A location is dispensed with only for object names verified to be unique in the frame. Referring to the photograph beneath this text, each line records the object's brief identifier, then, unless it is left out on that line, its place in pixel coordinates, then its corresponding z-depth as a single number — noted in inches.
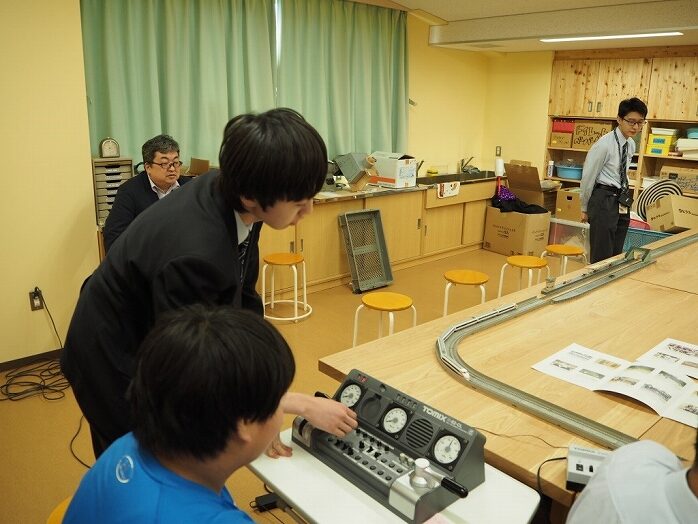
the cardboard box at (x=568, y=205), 237.3
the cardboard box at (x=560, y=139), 247.8
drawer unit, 135.4
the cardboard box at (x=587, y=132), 237.1
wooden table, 53.5
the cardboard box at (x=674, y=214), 175.6
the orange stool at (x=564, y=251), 165.3
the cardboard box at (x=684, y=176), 213.3
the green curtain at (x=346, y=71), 187.0
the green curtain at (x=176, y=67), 146.0
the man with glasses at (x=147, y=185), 119.7
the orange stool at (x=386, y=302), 116.3
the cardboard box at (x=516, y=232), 222.8
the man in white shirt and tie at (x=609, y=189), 164.2
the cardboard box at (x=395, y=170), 198.2
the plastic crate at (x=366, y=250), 184.5
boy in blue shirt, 29.1
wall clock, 142.8
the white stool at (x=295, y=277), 152.6
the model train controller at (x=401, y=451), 43.4
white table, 43.4
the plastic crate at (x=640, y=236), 180.7
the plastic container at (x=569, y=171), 249.3
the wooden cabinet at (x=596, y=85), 225.5
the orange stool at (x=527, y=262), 149.8
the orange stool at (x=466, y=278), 136.7
